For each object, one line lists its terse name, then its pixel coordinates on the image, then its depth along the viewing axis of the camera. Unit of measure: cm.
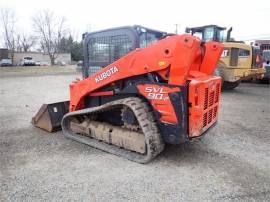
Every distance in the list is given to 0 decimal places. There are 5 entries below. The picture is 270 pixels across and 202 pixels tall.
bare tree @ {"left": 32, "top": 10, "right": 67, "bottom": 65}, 4982
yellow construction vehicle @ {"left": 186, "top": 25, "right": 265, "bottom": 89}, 1079
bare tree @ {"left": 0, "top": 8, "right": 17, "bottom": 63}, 4951
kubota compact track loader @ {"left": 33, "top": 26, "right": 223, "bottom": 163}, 335
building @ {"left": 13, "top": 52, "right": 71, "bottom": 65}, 5528
